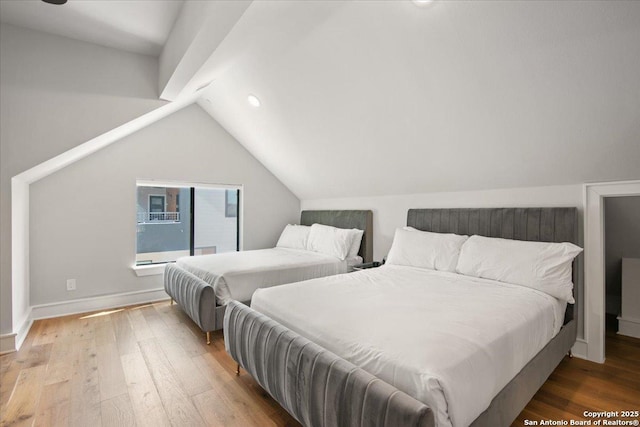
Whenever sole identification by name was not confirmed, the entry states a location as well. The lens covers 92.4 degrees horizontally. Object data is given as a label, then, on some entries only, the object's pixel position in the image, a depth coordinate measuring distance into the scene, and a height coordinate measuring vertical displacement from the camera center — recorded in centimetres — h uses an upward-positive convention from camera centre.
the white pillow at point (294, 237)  443 -36
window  403 -12
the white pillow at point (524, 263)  217 -38
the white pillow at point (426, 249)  285 -36
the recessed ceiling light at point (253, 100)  337 +125
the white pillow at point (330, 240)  384 -36
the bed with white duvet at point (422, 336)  119 -61
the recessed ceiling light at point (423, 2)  171 +119
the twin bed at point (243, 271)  272 -61
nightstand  378 -65
